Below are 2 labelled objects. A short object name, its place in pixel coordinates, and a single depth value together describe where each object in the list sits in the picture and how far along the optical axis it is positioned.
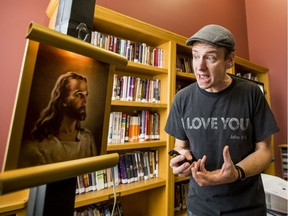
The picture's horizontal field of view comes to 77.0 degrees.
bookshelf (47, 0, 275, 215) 1.41
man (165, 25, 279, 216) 0.79
